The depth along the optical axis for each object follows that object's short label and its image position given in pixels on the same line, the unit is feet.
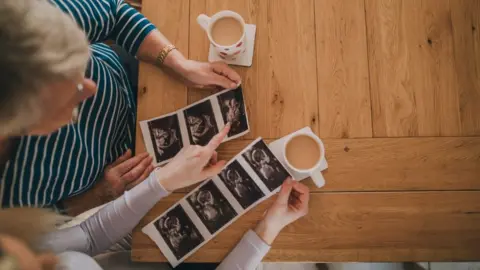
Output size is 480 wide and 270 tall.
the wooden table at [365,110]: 3.28
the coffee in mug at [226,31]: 3.43
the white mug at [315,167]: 3.19
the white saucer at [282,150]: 3.33
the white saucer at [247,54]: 3.52
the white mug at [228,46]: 3.31
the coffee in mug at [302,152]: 3.30
